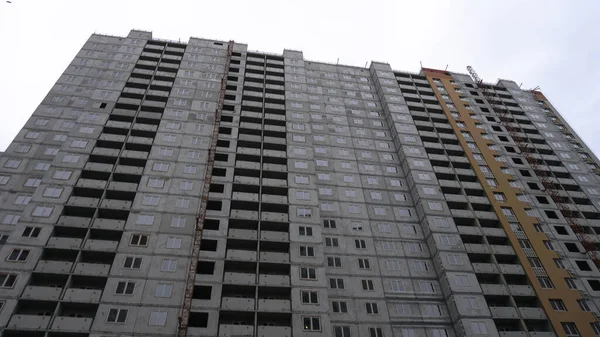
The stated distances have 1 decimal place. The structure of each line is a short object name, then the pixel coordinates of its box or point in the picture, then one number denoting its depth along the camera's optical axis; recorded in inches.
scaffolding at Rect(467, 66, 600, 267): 2259.0
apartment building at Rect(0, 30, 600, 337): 1710.1
